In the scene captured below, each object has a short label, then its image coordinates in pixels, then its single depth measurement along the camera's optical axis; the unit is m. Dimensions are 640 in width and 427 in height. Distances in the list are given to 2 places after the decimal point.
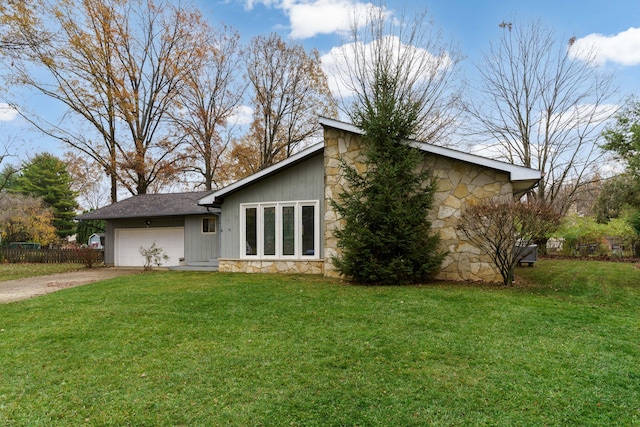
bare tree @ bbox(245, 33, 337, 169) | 22.88
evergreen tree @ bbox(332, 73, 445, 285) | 8.12
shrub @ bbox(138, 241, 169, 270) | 13.77
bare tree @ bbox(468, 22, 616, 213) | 17.98
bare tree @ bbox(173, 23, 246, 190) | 22.75
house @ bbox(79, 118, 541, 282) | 8.68
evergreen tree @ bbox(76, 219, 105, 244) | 29.11
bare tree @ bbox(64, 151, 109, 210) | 21.78
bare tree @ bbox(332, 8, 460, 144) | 12.45
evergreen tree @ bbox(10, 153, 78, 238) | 31.83
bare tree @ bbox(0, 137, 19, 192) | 14.71
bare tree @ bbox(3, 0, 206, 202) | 19.11
